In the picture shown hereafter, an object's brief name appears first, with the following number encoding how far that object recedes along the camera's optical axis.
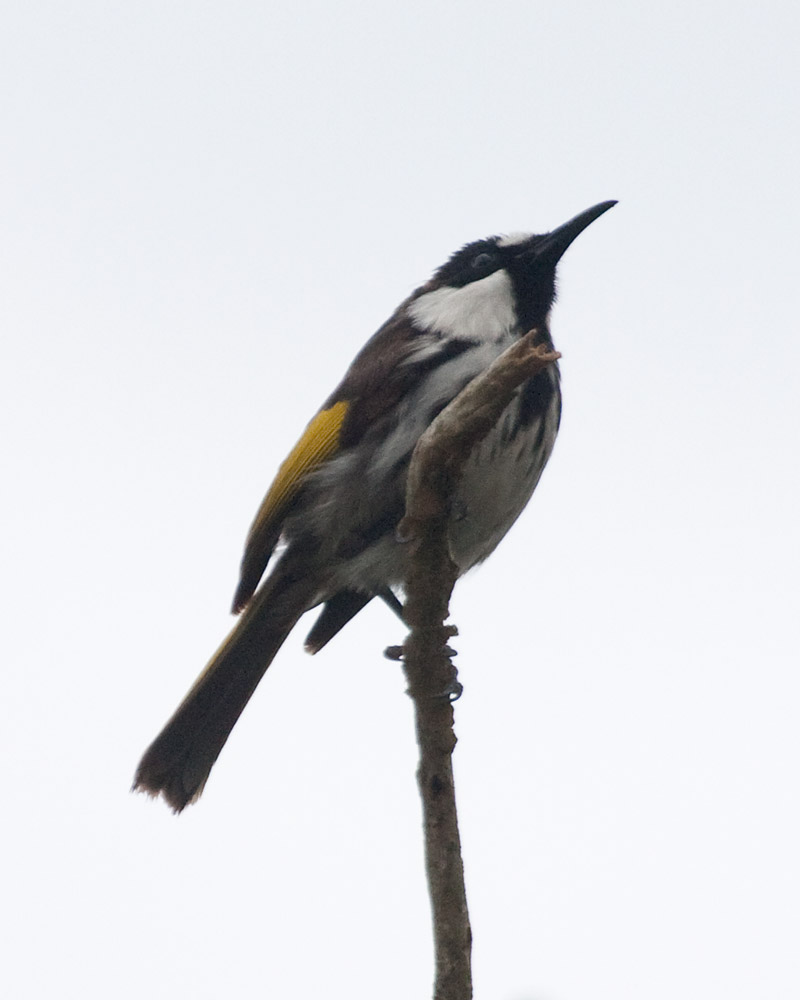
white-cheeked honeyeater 8.43
